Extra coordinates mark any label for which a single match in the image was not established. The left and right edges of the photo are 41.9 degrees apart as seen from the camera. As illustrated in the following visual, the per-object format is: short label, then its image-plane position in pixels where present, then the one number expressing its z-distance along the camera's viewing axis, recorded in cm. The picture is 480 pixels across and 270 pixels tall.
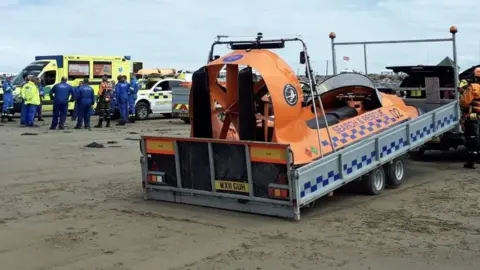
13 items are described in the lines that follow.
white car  2498
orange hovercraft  786
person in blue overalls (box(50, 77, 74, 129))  2045
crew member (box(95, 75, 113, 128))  2133
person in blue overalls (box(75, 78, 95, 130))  2025
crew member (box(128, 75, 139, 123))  2333
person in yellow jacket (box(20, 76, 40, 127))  2133
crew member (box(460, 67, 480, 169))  1085
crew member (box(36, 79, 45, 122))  2375
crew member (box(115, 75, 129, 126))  2186
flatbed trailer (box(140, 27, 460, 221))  734
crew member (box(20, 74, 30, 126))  2156
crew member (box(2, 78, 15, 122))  2325
